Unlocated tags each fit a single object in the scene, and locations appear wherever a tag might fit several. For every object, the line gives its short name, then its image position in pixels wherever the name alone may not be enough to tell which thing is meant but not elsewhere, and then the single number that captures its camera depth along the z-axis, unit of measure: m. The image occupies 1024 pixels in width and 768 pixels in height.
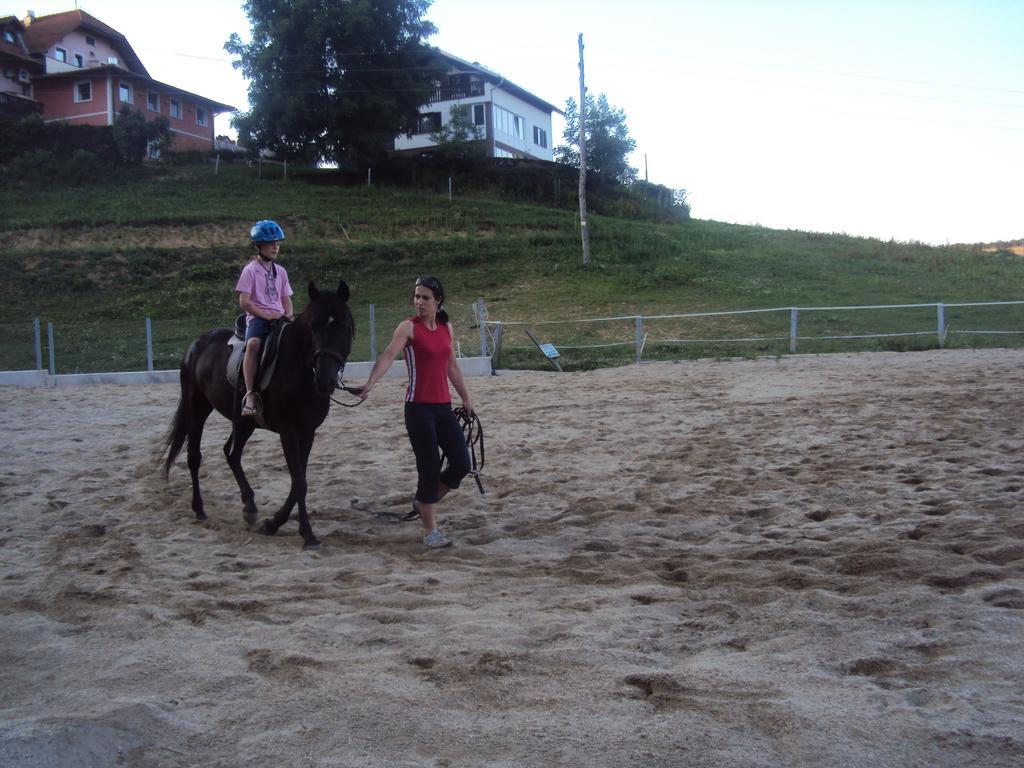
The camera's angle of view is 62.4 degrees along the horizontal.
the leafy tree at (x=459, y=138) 43.06
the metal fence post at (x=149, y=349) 18.11
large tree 41.22
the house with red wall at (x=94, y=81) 44.69
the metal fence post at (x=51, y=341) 18.25
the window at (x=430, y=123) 50.19
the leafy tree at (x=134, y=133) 39.94
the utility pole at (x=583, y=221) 28.91
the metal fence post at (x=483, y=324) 17.86
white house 48.62
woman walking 5.68
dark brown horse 5.77
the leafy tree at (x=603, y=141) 46.12
